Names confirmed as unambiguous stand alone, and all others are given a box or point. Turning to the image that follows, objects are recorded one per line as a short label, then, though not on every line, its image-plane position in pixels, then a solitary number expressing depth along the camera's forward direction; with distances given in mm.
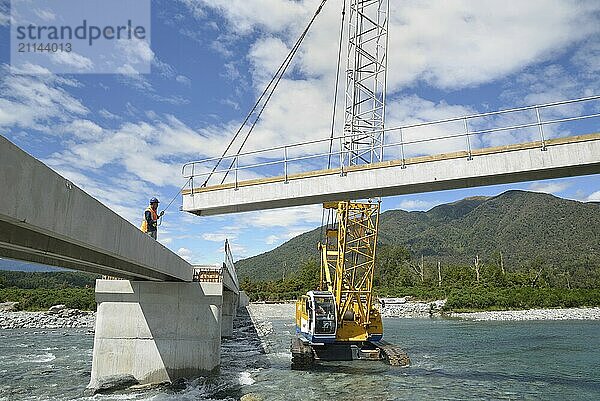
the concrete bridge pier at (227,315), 33594
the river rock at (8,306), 56306
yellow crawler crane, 21078
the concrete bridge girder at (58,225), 5625
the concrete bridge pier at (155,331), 16812
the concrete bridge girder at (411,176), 12266
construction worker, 14926
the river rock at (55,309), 53438
